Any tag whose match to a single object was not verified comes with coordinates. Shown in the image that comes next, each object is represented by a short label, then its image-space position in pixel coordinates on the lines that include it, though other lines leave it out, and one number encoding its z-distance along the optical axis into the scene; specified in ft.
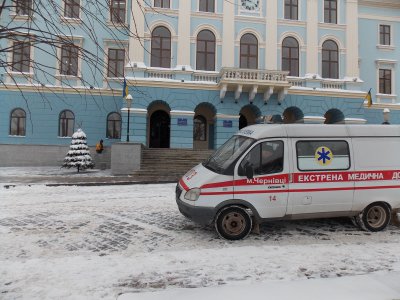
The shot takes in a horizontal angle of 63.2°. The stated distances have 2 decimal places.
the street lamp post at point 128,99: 60.90
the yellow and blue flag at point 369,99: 77.15
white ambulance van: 21.38
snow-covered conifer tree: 67.87
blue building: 76.54
